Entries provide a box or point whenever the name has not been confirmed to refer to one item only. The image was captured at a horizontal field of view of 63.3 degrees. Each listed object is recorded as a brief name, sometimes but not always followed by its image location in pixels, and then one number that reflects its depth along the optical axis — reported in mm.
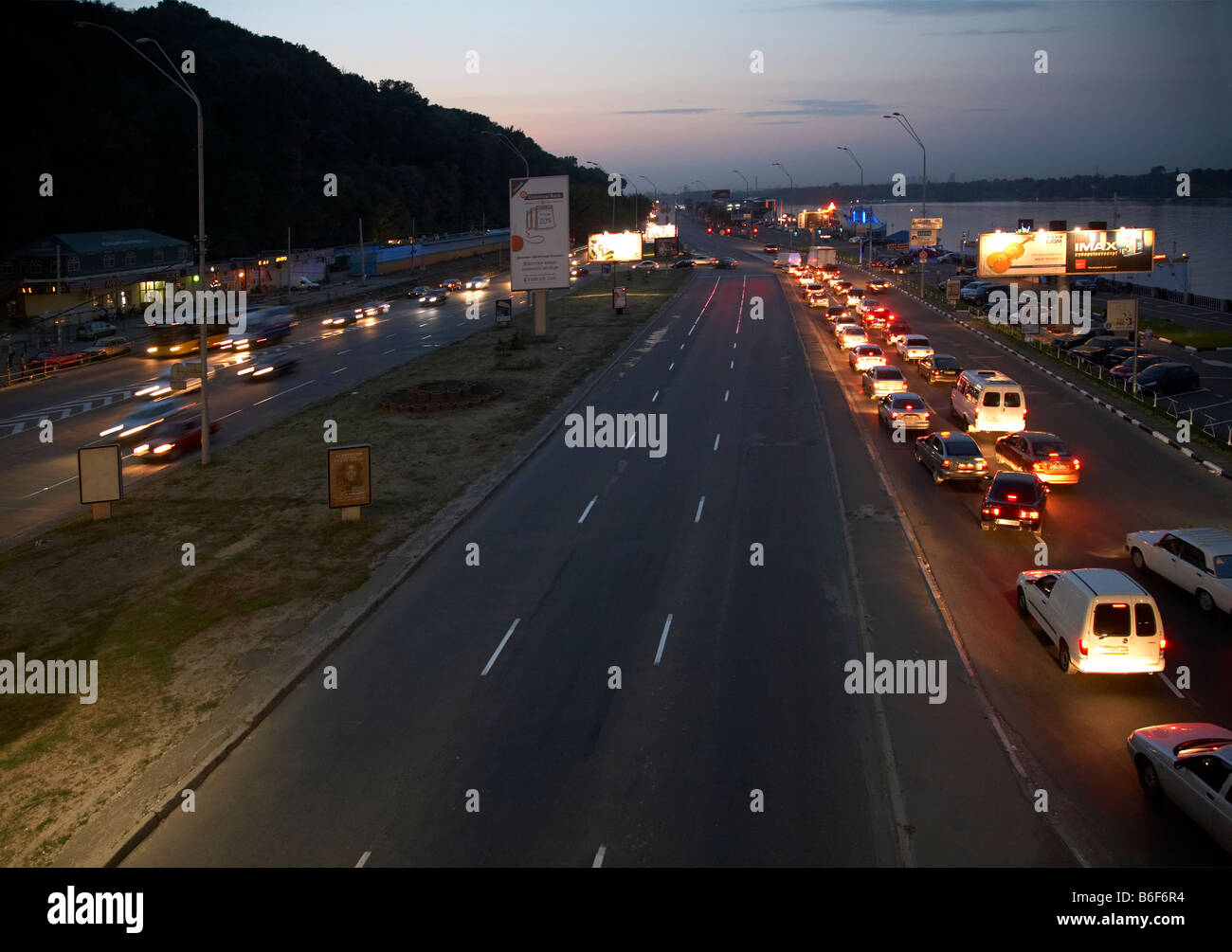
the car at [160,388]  39500
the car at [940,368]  39312
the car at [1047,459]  24656
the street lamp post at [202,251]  25192
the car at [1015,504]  20672
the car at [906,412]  30203
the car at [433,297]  76750
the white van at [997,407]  30234
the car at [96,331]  55719
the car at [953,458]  24312
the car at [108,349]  49375
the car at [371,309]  67700
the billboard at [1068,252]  54094
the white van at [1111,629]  13945
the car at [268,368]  43281
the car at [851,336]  47500
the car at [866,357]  40688
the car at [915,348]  43562
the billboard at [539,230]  48500
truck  96312
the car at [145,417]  31391
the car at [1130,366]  39125
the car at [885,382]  35594
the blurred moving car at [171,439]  29625
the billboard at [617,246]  83688
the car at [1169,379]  37062
